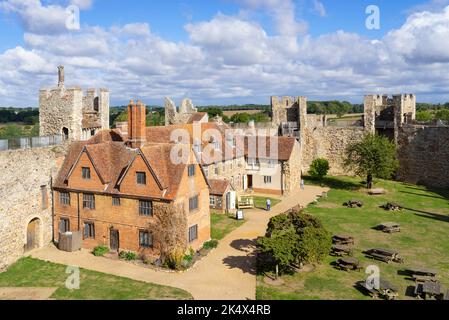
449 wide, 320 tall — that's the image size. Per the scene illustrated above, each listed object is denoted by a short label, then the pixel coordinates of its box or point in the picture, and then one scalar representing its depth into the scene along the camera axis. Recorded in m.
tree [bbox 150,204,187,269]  26.38
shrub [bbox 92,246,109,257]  28.73
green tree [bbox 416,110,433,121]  89.59
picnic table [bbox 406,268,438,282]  23.59
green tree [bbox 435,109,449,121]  91.50
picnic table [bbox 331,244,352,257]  27.67
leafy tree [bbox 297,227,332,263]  23.52
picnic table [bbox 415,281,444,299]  21.16
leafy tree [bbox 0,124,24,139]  59.58
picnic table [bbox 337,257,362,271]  25.31
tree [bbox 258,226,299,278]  23.50
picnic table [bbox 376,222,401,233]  33.12
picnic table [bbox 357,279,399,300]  21.30
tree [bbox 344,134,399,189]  47.03
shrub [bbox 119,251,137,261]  27.66
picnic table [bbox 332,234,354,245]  29.80
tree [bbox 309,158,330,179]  53.50
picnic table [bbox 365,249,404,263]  27.02
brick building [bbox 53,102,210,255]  27.75
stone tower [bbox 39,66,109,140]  34.41
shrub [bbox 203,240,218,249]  29.62
